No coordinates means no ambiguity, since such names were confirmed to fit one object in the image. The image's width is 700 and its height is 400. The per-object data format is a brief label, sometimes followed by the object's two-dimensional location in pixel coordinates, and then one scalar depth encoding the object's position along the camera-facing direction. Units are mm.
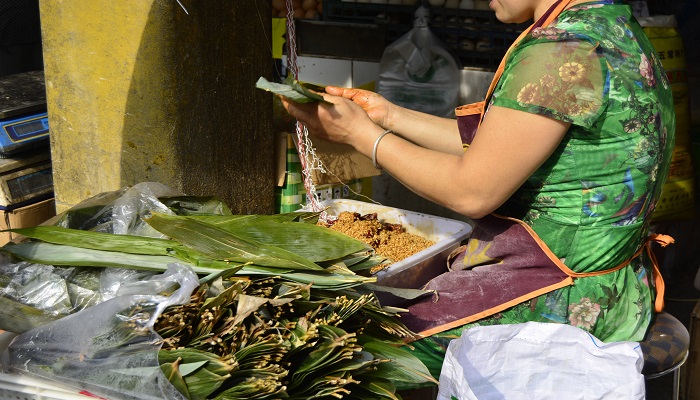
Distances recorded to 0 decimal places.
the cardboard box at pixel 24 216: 2865
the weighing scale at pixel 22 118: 2904
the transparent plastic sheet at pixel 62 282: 1565
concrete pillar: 2387
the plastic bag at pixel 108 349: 1420
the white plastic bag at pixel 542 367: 1754
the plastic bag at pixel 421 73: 4461
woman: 1801
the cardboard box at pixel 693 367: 2871
